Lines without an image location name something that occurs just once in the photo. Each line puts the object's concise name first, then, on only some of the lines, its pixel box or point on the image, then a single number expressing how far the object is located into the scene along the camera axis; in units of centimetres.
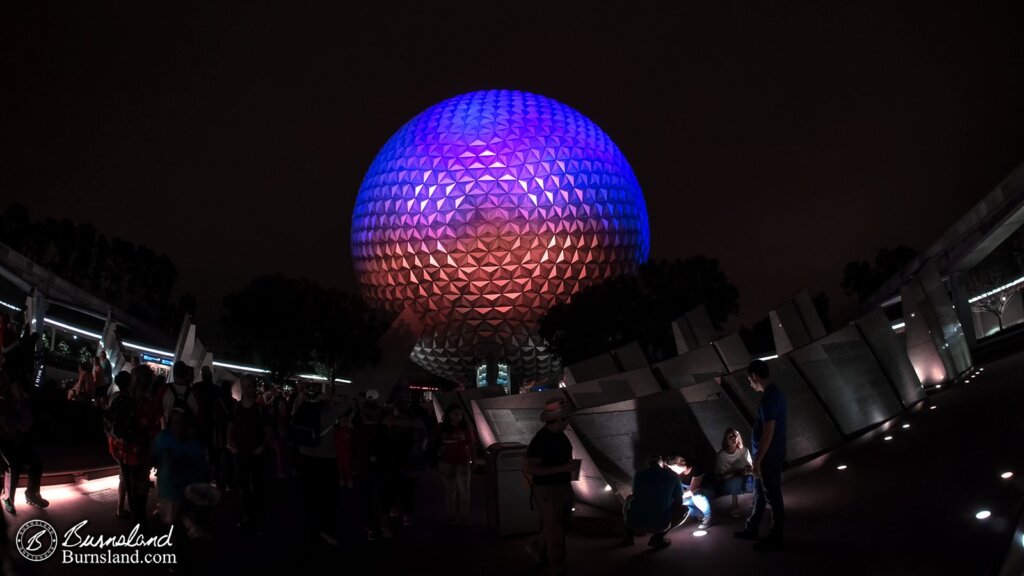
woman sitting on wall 1063
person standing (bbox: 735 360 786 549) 821
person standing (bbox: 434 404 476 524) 1203
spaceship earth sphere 4228
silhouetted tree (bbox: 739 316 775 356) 3878
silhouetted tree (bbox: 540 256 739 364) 3844
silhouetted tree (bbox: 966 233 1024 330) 2409
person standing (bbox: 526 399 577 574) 815
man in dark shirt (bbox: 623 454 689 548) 906
